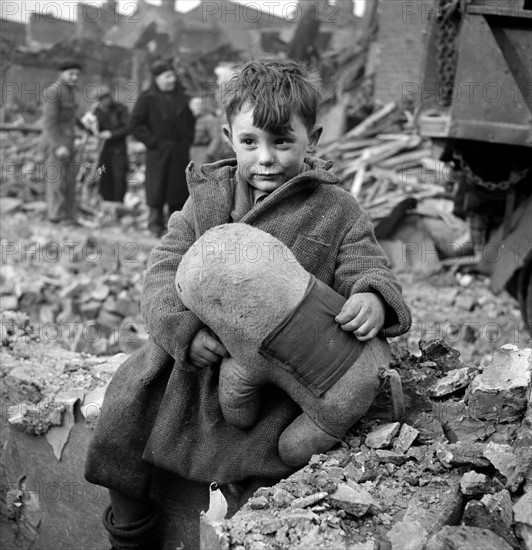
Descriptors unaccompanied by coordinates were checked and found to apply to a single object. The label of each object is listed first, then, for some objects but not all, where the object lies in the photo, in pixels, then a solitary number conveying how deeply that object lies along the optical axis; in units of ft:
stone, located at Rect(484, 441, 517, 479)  6.25
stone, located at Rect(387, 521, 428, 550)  5.49
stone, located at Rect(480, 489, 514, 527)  5.61
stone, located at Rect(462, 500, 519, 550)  5.53
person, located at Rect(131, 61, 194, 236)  32.24
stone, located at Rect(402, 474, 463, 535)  5.83
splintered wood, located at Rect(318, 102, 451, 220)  32.76
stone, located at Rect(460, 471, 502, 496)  6.04
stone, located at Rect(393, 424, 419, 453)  6.98
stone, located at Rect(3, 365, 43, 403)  10.25
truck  14.60
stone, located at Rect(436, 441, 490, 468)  6.49
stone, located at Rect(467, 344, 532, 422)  7.23
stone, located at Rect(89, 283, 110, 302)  23.93
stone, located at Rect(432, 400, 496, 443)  7.27
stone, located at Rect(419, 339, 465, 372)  8.86
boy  6.90
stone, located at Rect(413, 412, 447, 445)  7.21
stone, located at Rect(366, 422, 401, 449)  7.02
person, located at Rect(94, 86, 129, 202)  36.14
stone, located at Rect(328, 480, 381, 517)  5.94
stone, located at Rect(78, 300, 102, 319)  22.89
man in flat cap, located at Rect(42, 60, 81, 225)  33.71
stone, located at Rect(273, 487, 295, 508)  6.16
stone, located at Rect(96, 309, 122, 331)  21.71
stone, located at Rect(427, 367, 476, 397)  7.91
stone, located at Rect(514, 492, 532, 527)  5.48
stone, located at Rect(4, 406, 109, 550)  9.64
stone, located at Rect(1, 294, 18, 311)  22.29
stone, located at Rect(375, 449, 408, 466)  6.83
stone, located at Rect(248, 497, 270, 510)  6.17
